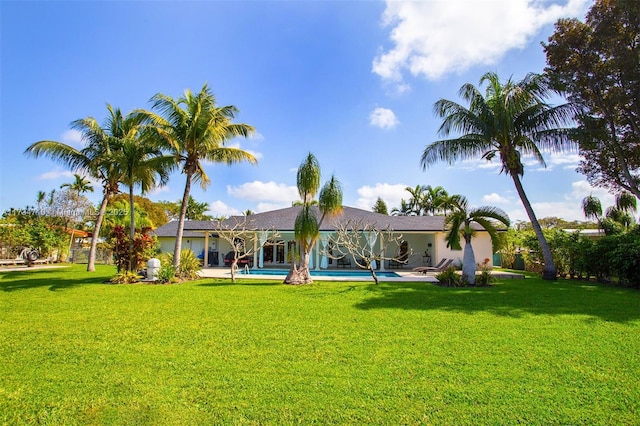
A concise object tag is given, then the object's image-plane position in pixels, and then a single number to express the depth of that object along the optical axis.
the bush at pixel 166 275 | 14.12
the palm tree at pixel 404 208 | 42.66
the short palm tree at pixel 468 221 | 13.73
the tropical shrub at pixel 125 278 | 13.94
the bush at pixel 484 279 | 13.54
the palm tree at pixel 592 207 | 25.00
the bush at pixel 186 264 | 15.20
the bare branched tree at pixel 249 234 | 20.78
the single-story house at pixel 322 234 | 22.14
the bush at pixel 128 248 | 14.69
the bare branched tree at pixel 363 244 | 13.69
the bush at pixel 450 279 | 13.41
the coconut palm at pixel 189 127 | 14.95
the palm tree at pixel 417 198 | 41.53
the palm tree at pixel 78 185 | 32.72
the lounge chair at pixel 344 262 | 24.58
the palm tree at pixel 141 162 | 15.62
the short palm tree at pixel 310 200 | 13.69
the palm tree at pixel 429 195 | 38.62
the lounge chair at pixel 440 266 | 18.87
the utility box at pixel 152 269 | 14.53
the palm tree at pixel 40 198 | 30.69
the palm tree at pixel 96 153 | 18.32
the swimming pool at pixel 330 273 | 18.76
